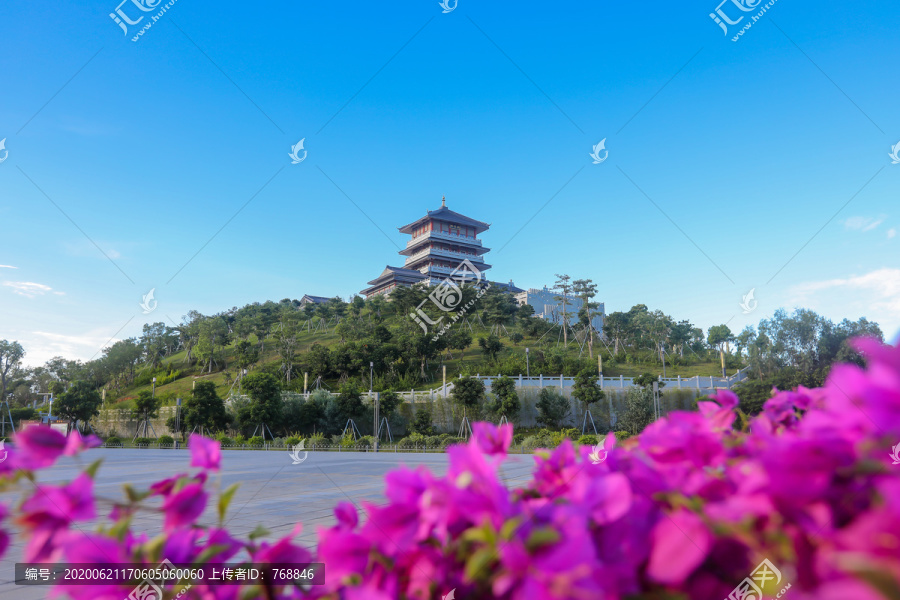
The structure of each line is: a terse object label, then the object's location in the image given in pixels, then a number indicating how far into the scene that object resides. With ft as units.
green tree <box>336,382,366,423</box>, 84.02
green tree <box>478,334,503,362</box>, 112.98
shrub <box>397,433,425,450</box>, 74.64
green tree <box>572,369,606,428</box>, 83.30
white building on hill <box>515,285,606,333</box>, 165.99
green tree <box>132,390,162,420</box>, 93.15
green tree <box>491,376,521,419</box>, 81.35
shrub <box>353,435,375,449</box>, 73.36
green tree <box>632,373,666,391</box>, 85.56
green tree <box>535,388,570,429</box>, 87.40
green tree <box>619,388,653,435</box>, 83.10
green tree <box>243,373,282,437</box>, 80.94
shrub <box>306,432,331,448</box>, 74.41
